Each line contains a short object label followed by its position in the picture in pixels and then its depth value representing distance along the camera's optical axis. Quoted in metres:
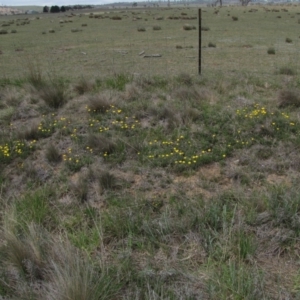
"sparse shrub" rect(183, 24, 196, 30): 26.24
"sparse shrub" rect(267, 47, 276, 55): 14.52
